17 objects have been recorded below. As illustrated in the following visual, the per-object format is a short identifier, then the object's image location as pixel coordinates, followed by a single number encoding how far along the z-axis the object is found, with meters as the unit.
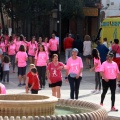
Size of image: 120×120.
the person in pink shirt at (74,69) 14.78
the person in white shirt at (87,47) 26.63
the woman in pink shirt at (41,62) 18.84
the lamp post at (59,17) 29.14
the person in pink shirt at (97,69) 17.67
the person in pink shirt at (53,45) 26.34
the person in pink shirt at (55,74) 14.59
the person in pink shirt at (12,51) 24.78
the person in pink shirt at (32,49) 25.28
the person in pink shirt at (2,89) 9.80
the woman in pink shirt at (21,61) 19.84
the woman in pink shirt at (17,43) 25.52
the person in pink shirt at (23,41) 26.00
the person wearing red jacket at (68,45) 27.32
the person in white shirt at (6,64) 20.64
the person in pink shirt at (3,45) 26.05
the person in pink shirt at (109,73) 13.78
